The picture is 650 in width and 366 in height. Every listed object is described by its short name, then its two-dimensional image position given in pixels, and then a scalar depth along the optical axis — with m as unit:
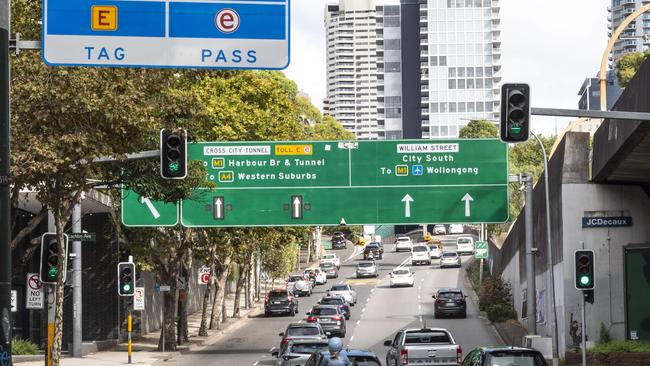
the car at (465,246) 112.38
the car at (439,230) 159.69
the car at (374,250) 119.12
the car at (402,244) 131.25
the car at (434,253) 113.44
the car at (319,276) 95.69
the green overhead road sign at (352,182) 43.91
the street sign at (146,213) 44.28
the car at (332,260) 106.07
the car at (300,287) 85.00
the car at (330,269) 102.00
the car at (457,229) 158.09
